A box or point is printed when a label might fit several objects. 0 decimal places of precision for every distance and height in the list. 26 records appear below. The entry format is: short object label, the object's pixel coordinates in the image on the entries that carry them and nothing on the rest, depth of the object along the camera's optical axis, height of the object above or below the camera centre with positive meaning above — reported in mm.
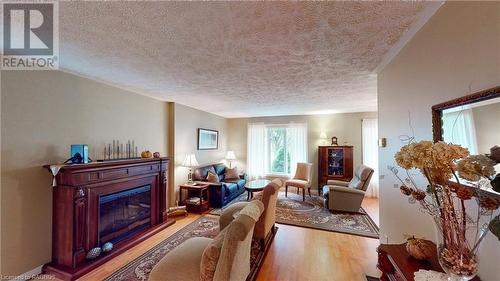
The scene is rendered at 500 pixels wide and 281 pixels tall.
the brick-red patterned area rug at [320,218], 3223 -1465
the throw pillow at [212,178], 4488 -822
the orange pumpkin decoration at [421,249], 1157 -661
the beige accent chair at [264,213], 2619 -979
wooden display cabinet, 5008 -567
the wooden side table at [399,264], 1096 -761
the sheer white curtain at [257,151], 6188 -263
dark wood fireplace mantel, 2117 -832
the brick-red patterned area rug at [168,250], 2115 -1453
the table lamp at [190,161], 4121 -385
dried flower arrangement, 803 -244
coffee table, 4258 -995
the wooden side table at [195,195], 3994 -1154
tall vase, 872 -541
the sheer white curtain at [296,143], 5789 -10
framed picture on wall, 5017 +122
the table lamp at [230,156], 6133 -416
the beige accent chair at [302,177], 4784 -933
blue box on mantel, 2254 -118
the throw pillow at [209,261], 1485 -926
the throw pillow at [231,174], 5391 -880
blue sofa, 4281 -1048
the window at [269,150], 6020 -227
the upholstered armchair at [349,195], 3861 -1080
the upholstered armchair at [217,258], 1461 -995
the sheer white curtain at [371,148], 5129 -157
